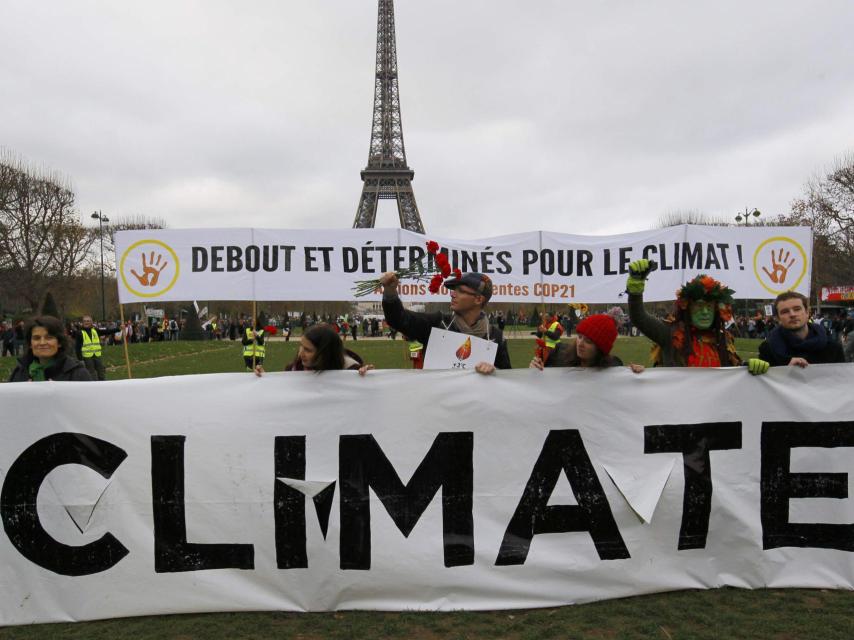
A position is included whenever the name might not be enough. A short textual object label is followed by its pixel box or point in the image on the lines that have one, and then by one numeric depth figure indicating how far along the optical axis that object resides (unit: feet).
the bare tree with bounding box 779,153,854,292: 135.76
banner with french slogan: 24.86
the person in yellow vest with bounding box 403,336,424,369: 29.53
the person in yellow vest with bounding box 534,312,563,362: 36.78
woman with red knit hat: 12.44
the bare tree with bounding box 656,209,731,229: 210.18
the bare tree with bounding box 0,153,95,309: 122.01
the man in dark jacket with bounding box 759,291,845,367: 13.50
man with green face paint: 13.71
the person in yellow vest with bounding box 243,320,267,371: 51.21
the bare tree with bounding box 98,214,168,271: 196.95
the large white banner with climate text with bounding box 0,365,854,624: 11.90
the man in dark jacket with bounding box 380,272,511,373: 13.64
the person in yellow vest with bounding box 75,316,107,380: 38.19
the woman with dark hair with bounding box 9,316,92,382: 13.29
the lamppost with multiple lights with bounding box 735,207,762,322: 118.18
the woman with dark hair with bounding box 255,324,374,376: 12.73
